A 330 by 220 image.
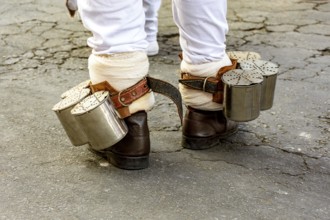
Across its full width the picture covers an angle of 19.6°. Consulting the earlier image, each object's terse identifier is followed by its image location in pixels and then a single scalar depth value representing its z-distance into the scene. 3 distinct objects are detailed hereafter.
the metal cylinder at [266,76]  2.61
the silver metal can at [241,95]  2.52
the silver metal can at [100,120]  2.40
